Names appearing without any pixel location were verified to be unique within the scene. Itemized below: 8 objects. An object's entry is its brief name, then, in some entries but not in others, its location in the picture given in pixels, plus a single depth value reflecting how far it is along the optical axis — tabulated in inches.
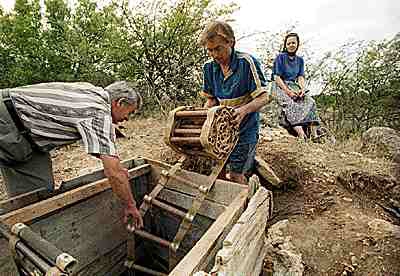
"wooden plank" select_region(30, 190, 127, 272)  85.9
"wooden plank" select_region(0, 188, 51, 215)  76.0
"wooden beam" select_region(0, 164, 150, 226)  72.8
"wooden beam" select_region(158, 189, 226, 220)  95.6
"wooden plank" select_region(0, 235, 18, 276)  75.0
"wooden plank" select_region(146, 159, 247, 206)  92.4
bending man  76.1
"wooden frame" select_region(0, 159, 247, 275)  74.7
